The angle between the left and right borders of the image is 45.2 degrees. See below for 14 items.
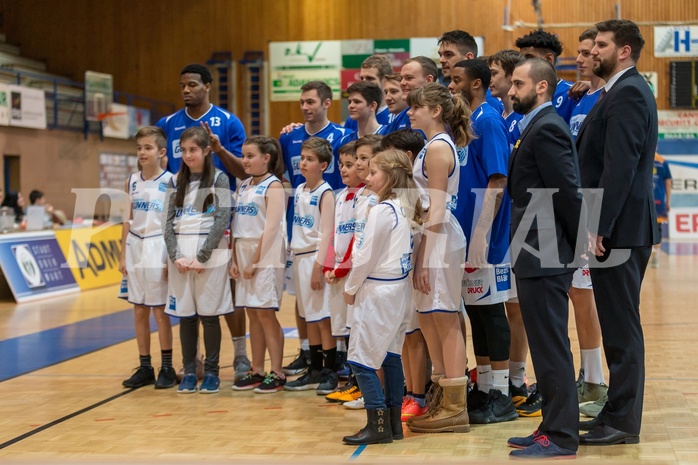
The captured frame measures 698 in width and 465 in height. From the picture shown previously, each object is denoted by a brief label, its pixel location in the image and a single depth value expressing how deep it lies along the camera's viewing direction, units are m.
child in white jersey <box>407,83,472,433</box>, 4.49
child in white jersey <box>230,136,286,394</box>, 5.81
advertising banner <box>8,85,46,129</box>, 17.34
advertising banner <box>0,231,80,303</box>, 11.11
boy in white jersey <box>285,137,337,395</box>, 5.72
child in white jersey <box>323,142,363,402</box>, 5.32
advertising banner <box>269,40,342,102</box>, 21.53
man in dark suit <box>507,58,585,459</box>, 3.94
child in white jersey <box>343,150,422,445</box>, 4.34
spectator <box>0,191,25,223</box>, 14.73
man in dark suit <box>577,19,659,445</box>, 4.00
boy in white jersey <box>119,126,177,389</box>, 6.11
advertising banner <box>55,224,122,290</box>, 12.45
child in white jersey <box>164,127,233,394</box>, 5.86
